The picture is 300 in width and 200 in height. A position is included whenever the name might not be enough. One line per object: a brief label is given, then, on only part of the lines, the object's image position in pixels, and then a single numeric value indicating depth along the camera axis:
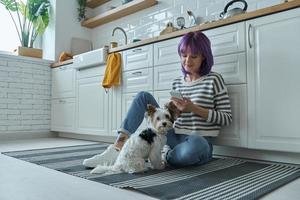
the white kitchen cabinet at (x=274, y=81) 1.61
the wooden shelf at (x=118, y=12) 3.19
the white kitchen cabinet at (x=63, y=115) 3.28
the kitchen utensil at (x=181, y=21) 2.72
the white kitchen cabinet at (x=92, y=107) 2.84
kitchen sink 2.80
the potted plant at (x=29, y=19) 3.54
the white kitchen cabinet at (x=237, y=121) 1.80
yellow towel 2.65
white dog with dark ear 1.44
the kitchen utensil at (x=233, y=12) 1.99
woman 1.62
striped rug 1.12
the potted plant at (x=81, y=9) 3.89
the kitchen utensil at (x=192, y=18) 2.64
